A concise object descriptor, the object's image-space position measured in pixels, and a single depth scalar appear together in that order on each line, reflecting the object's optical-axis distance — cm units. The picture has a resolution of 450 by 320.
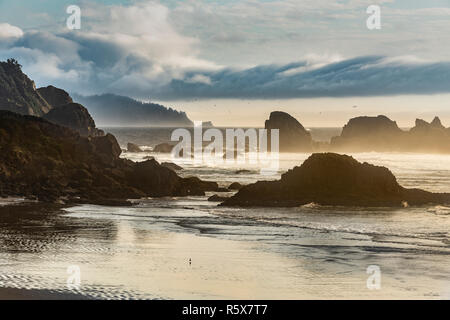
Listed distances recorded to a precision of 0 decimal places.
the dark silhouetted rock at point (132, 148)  17750
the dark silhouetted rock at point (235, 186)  7981
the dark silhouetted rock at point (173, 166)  11076
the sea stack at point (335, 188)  6344
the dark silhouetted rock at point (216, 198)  6679
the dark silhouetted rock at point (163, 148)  17438
